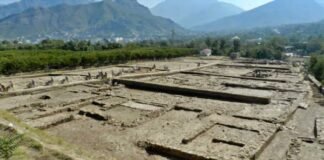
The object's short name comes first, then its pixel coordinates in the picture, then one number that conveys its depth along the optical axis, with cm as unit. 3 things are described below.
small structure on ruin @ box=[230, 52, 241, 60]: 8514
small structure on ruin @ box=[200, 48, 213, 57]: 9550
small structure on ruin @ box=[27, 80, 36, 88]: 3379
